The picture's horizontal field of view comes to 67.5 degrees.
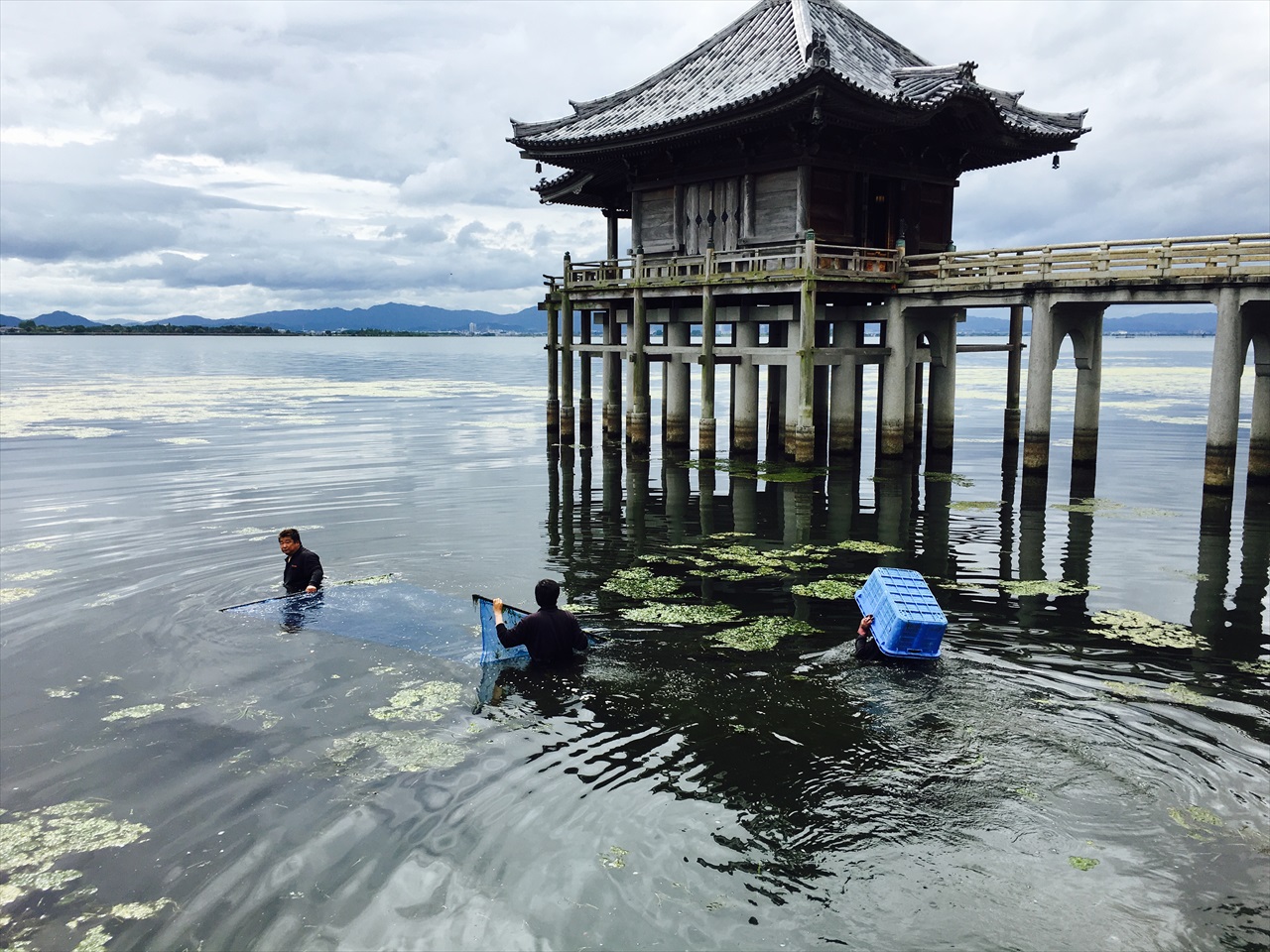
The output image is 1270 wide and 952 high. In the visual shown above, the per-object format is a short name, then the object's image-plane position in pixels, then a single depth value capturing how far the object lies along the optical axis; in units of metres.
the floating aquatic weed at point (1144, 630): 12.34
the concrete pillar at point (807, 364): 24.28
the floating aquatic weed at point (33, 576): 15.84
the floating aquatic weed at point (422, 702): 10.08
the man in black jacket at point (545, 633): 11.05
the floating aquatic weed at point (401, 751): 8.93
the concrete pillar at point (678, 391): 30.58
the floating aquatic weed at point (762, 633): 12.27
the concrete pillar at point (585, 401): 33.90
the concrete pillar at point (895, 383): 26.33
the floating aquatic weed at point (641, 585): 14.97
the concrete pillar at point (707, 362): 27.11
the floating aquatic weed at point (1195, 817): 7.64
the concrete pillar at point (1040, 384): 23.12
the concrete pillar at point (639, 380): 29.45
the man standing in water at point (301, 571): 13.98
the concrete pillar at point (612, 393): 33.47
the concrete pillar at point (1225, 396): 20.03
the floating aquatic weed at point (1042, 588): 14.92
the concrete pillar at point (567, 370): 33.09
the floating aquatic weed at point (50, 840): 7.23
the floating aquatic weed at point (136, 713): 10.16
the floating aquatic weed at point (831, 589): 14.77
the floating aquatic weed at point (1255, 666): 11.23
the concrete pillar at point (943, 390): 27.81
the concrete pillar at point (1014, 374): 30.05
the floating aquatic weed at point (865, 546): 17.98
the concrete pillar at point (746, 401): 28.14
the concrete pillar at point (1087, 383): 23.88
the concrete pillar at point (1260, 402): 21.62
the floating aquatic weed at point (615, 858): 7.27
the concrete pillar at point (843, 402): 27.28
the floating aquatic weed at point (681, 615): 13.37
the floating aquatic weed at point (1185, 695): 10.13
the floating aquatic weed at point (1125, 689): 10.35
